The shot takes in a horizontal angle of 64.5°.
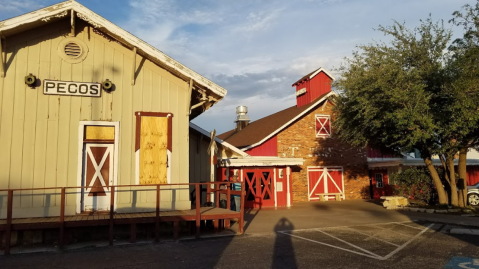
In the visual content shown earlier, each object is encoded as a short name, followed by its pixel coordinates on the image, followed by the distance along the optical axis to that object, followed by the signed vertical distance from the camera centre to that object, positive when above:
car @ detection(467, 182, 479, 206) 19.09 -1.27
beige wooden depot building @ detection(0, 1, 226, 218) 9.60 +1.65
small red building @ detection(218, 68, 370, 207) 20.72 +0.90
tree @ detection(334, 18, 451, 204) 14.23 +3.08
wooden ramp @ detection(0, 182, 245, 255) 8.39 -1.08
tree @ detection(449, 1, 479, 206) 13.02 +3.20
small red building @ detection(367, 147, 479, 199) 23.75 +0.24
